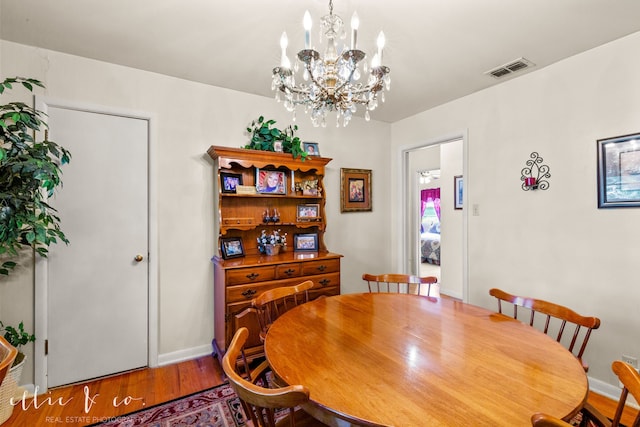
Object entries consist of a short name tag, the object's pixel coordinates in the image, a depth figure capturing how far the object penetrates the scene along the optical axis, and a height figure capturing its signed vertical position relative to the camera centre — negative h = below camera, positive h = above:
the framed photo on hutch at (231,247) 2.71 -0.30
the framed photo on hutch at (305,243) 3.13 -0.29
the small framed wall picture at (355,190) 3.58 +0.32
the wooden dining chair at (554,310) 1.45 -0.52
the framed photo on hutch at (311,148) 3.22 +0.73
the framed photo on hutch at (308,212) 3.20 +0.04
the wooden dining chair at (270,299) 1.79 -0.52
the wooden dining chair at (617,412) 0.74 -0.53
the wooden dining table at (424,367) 0.89 -0.57
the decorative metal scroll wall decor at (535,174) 2.46 +0.34
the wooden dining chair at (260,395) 0.89 -0.54
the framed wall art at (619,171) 2.02 +0.30
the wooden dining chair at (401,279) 2.22 -0.49
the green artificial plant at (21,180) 1.74 +0.22
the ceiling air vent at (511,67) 2.38 +1.22
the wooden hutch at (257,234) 2.45 -0.18
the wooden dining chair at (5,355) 1.04 -0.55
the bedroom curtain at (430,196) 7.67 +0.50
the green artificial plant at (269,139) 2.87 +0.75
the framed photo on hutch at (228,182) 2.71 +0.31
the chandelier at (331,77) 1.51 +0.76
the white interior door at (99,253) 2.29 -0.30
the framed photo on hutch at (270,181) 2.89 +0.34
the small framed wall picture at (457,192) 4.68 +0.36
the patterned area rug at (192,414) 1.89 -1.32
